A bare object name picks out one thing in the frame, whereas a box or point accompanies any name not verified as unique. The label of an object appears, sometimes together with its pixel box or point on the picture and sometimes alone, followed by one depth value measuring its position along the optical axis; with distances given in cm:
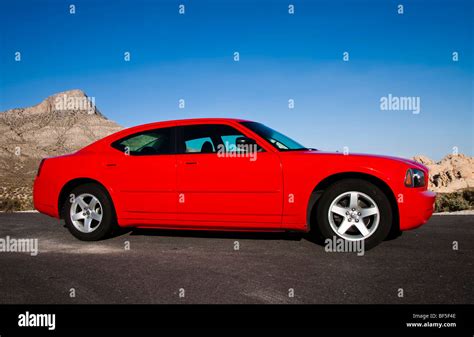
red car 473
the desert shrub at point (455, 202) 969
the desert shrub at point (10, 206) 1116
